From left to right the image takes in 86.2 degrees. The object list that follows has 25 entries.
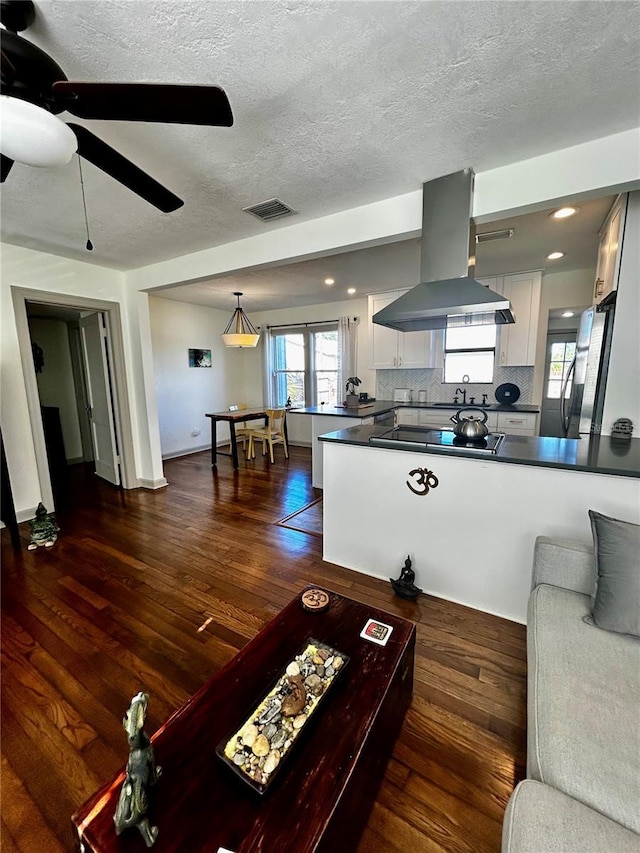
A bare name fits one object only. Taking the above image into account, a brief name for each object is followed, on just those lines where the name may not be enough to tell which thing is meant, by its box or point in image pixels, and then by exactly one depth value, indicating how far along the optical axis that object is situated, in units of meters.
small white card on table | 1.35
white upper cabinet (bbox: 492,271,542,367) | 4.09
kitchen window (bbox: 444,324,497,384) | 4.53
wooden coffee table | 0.78
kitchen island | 1.81
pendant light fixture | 4.93
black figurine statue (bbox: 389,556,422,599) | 2.19
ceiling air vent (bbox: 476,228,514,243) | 2.88
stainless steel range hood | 2.01
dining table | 4.91
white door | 4.08
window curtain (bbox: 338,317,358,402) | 5.64
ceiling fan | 0.99
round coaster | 1.51
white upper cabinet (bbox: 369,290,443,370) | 4.80
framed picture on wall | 6.05
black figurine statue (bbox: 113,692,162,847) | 0.76
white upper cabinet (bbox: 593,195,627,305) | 2.21
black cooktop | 2.09
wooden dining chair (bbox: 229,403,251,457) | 5.69
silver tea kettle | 2.13
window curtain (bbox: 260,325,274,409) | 6.58
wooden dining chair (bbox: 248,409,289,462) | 5.33
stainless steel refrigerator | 2.34
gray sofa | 0.75
